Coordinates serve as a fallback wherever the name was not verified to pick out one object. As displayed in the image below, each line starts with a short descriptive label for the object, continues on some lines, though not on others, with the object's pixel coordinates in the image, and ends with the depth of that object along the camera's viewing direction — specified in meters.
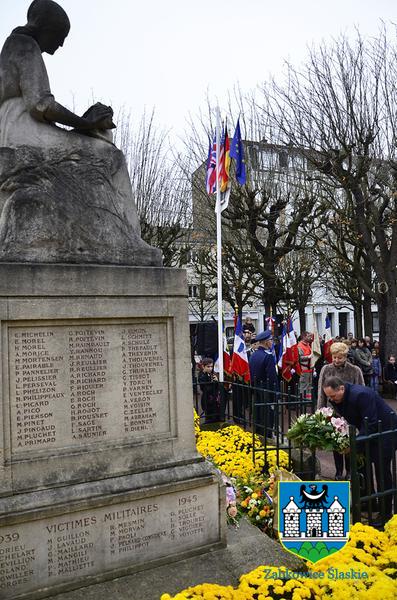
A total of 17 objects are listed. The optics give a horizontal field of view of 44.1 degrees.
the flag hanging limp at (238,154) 12.62
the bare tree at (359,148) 14.23
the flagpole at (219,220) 11.57
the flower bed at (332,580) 2.96
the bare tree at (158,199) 18.27
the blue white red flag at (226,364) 11.62
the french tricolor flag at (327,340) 13.40
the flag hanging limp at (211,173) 12.69
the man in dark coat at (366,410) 5.14
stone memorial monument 3.41
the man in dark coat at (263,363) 8.96
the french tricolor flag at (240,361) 10.00
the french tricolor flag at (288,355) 12.36
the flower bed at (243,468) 4.61
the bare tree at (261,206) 18.78
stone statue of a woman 3.65
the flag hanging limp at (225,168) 11.99
